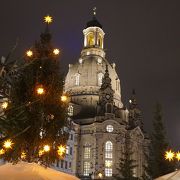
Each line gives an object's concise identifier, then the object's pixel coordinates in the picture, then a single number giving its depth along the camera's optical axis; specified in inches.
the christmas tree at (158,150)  1779.0
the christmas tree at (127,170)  1931.5
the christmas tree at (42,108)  925.1
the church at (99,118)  3831.2
